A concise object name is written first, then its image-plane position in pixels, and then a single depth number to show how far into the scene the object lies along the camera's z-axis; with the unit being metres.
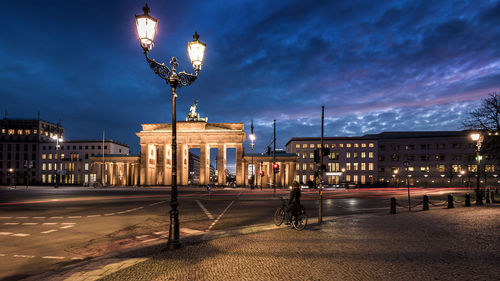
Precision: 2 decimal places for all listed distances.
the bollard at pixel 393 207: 16.21
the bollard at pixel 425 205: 17.98
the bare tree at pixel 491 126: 27.34
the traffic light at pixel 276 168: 29.61
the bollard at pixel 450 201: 19.27
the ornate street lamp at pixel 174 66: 7.77
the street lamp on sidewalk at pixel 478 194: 22.20
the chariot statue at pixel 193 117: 67.59
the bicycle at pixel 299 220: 11.08
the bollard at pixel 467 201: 20.76
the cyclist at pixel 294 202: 11.15
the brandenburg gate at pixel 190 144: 65.06
